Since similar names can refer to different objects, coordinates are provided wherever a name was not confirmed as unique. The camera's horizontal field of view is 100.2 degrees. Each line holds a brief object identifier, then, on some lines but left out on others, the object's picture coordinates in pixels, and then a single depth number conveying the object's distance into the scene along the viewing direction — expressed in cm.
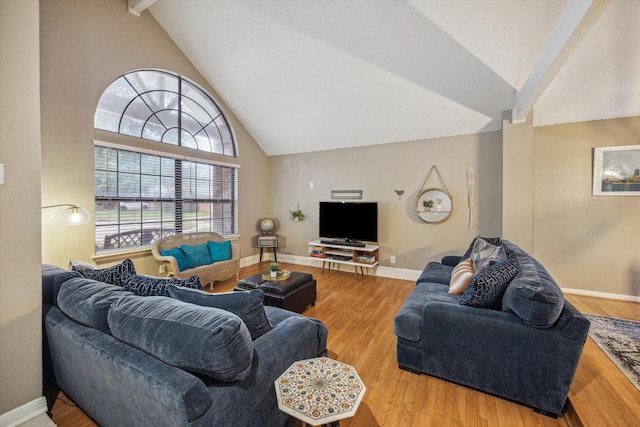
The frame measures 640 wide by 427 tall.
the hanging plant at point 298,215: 570
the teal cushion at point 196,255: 394
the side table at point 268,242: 555
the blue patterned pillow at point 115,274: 184
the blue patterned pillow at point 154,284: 166
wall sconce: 283
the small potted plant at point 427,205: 440
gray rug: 209
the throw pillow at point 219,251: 432
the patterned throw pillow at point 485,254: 229
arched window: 359
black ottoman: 296
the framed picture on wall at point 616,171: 341
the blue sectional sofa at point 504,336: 162
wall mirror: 432
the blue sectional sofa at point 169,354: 106
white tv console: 463
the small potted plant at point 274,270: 329
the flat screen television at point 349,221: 476
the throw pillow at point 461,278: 240
